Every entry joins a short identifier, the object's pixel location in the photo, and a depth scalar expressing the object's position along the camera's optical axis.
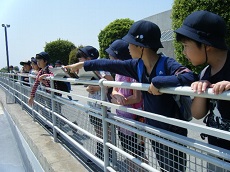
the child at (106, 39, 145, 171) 1.66
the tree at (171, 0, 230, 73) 6.46
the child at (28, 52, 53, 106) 3.49
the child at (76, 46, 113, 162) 2.17
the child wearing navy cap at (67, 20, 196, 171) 1.38
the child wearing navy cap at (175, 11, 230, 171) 1.16
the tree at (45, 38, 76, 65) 26.94
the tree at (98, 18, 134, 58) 16.13
